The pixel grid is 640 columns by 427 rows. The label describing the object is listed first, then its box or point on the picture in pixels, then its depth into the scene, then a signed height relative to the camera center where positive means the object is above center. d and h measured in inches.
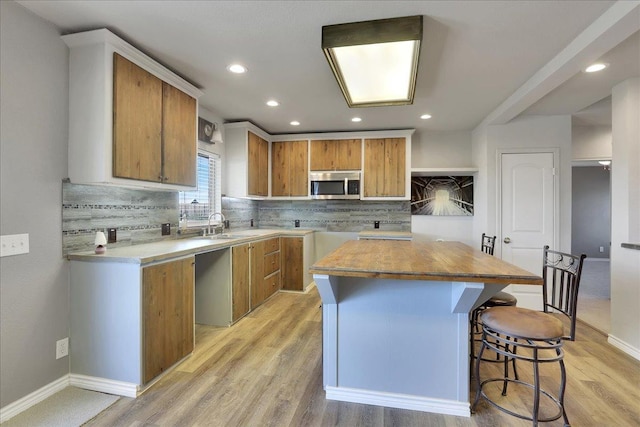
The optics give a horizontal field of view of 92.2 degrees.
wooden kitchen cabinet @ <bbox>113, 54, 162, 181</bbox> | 84.3 +26.3
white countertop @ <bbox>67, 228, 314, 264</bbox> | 80.4 -11.6
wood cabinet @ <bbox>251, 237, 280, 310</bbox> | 145.9 -29.6
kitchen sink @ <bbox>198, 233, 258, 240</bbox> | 135.4 -11.4
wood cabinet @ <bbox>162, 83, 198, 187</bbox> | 102.5 +26.6
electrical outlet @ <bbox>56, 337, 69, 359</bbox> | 82.2 -36.8
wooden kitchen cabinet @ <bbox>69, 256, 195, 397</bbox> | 79.7 -30.1
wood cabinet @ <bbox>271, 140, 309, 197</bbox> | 189.6 +27.0
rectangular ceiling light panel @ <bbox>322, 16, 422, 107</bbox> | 75.1 +41.9
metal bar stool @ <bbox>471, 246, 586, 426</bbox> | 62.1 -23.8
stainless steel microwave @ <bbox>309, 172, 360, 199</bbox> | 181.2 +16.2
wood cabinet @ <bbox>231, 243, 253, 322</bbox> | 127.5 -30.2
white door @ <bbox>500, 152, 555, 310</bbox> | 150.9 +0.2
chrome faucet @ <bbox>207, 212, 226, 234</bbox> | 144.4 -4.4
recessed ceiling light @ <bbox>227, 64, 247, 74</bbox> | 101.3 +48.0
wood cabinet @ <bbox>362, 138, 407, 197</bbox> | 177.9 +25.9
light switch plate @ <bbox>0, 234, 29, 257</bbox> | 69.7 -7.7
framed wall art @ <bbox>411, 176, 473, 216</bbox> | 180.6 +10.2
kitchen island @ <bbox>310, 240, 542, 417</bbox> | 72.7 -30.4
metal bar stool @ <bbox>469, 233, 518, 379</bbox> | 87.6 -26.0
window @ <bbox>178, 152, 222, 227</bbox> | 138.0 +7.5
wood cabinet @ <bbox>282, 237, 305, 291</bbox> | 176.2 -28.6
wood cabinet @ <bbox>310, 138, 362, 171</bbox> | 183.7 +34.7
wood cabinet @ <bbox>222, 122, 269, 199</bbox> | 164.6 +28.2
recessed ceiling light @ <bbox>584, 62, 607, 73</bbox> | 99.1 +47.9
